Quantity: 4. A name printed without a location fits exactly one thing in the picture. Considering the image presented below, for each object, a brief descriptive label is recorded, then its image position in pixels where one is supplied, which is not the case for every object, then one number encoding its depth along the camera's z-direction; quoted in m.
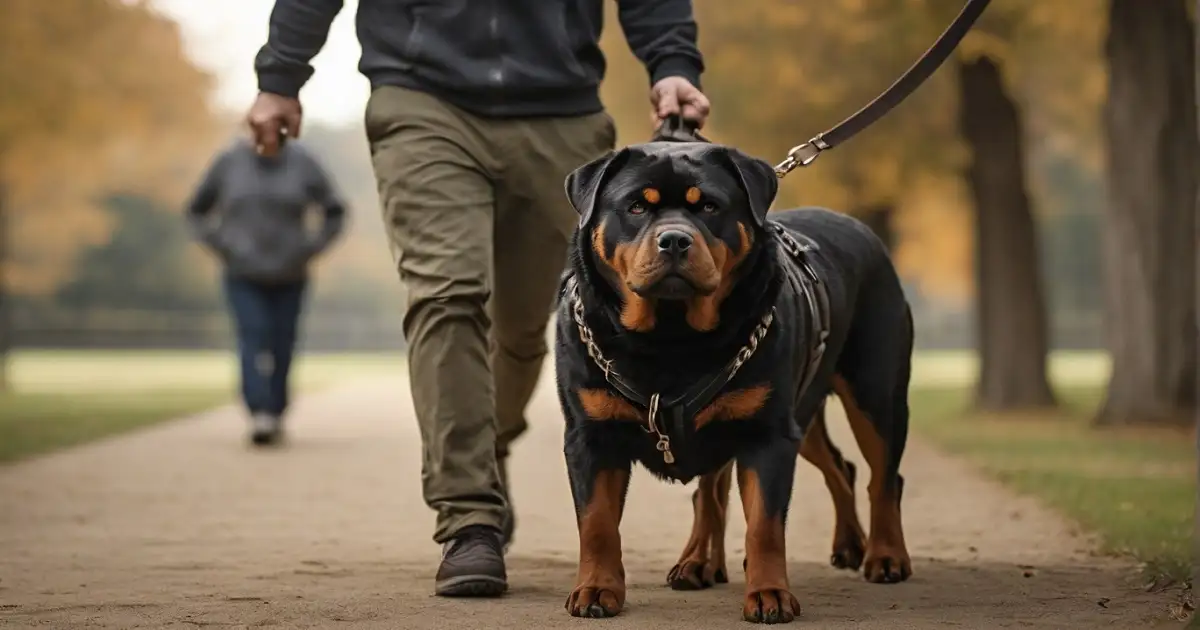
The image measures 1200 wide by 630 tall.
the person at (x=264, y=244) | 12.88
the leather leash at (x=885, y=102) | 5.75
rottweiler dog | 4.80
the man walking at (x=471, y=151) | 5.70
